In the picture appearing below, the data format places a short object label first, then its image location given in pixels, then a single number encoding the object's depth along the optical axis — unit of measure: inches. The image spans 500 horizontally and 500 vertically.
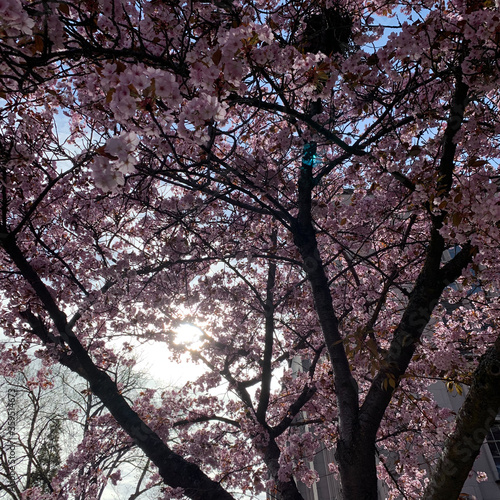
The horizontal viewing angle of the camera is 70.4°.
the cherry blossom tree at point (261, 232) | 97.3
